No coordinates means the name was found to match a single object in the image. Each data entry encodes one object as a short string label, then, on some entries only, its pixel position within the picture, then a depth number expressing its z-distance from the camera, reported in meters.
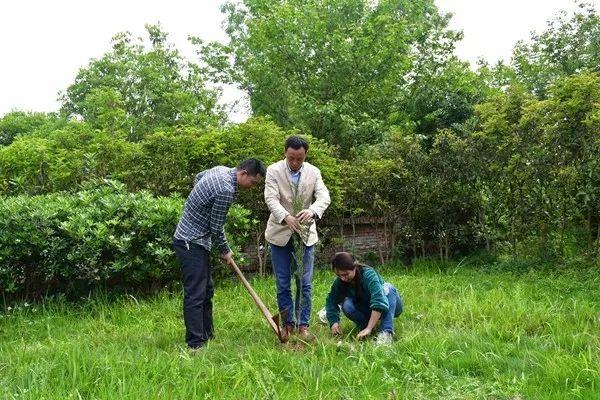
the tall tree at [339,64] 14.37
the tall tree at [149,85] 20.03
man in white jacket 4.62
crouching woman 4.52
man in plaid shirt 4.37
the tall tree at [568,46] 15.02
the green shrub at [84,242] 5.70
